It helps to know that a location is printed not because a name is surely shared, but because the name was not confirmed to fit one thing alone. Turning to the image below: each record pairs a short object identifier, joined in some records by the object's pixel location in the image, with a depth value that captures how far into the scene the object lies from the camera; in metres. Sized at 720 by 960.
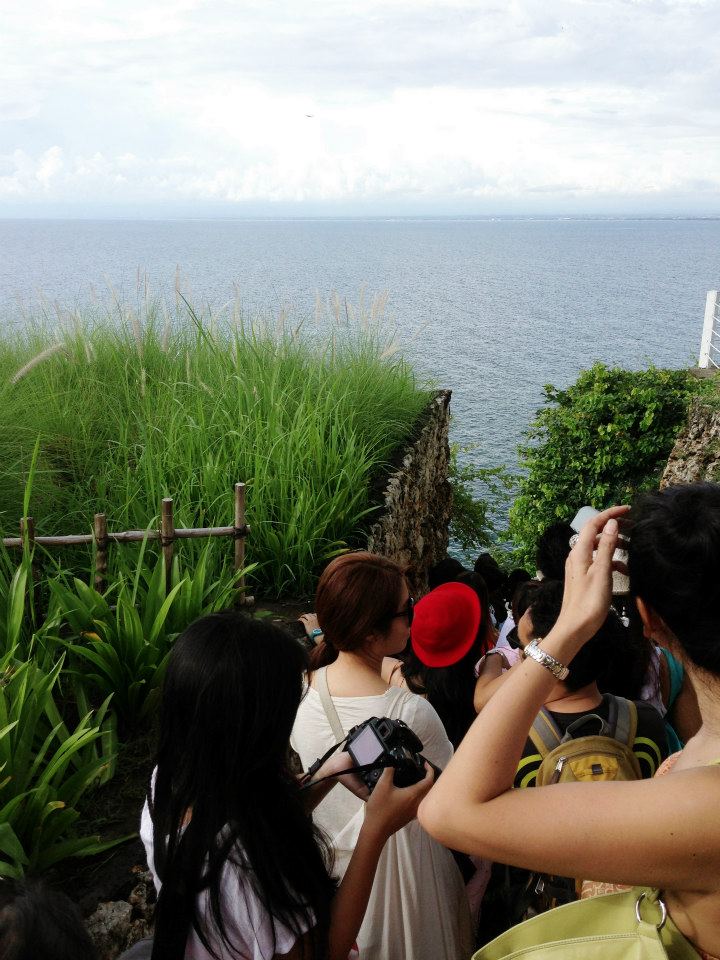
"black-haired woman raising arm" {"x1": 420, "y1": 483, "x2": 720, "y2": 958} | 1.07
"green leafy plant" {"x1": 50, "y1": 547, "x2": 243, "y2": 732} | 3.26
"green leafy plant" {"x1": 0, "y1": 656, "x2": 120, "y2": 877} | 2.44
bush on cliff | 12.85
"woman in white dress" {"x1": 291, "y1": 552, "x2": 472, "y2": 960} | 2.06
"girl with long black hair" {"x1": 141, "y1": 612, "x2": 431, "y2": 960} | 1.55
